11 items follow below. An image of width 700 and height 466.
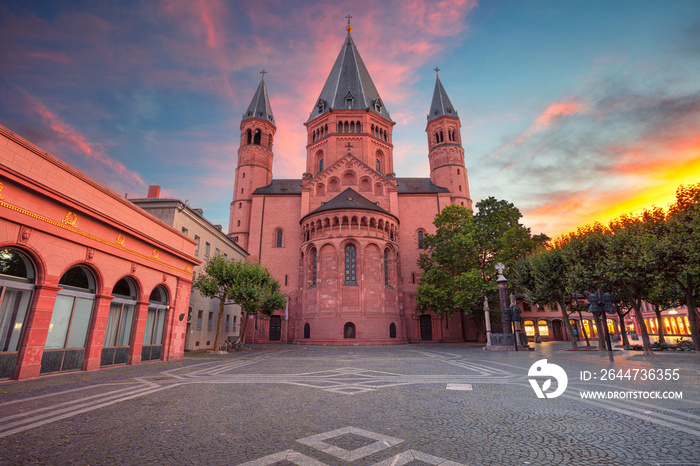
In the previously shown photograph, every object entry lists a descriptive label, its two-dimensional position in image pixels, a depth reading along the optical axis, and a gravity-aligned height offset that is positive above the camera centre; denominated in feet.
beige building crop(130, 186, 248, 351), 75.25 +21.02
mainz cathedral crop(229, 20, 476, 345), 120.37 +44.59
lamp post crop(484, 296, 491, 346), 86.97 -0.67
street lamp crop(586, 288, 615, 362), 51.08 +2.95
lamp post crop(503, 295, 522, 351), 76.28 +1.04
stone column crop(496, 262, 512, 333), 81.82 +6.37
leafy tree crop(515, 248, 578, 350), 76.02 +10.52
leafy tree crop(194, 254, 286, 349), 79.40 +9.01
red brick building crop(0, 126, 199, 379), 33.27 +5.97
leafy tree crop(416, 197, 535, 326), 107.55 +23.13
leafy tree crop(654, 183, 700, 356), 49.16 +11.12
